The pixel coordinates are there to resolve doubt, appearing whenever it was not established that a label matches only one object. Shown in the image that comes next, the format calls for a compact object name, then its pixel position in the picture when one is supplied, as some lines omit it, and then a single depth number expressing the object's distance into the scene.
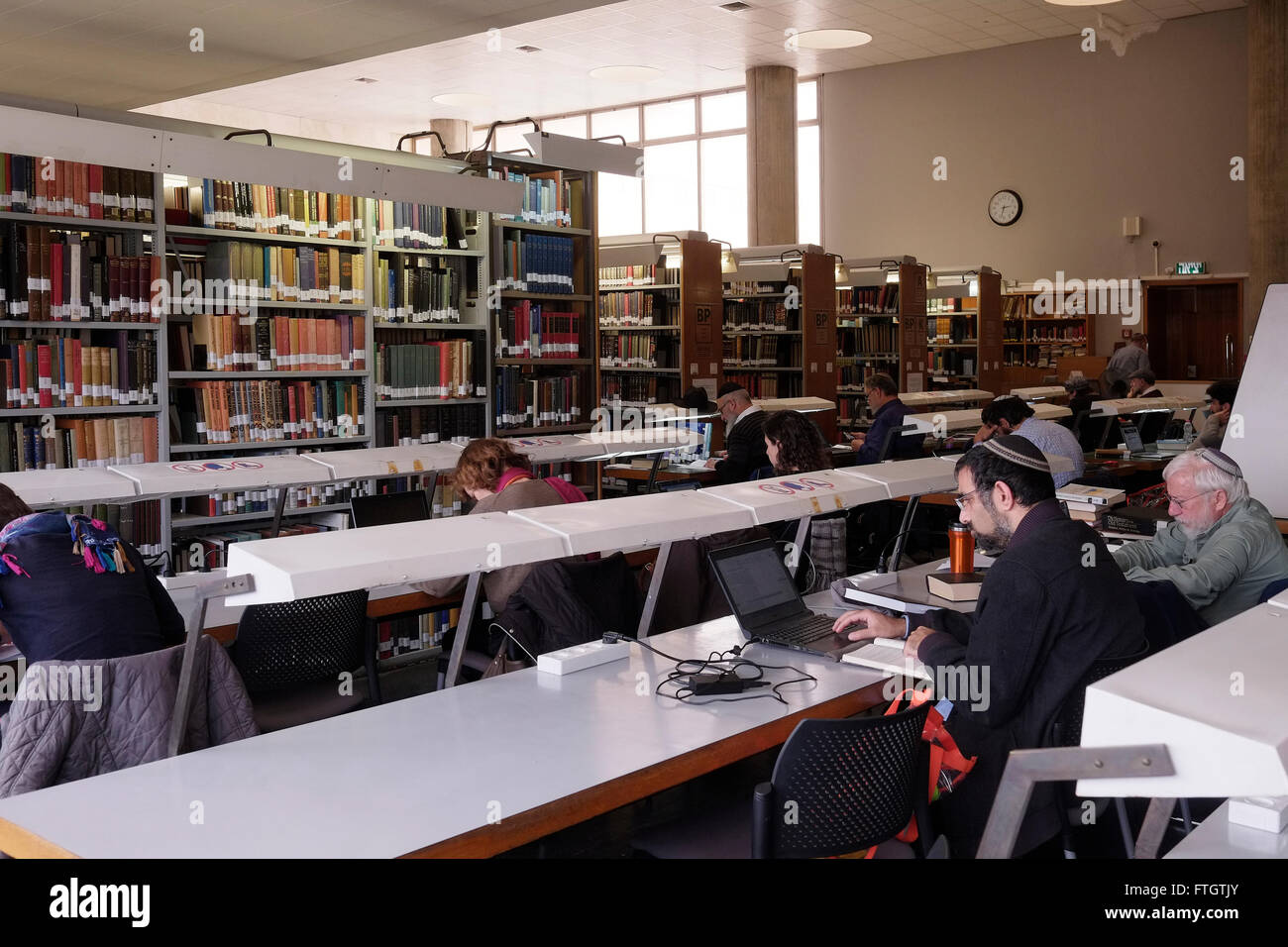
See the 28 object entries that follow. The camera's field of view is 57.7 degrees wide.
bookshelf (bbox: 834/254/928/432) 11.46
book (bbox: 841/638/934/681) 2.79
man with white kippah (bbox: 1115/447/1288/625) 3.69
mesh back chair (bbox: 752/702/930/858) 2.06
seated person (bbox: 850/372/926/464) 7.93
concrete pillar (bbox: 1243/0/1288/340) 11.38
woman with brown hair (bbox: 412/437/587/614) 3.97
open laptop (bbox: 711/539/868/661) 3.12
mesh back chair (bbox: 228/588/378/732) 3.32
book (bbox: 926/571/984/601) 3.39
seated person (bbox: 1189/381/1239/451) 7.23
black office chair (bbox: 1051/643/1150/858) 2.47
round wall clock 14.74
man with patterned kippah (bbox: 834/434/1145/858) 2.46
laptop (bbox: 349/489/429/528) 4.61
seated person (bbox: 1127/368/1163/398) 10.01
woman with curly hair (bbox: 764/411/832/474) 4.97
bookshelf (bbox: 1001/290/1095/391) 14.52
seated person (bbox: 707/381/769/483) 7.21
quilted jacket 2.36
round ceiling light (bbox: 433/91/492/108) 15.90
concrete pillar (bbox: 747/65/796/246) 14.70
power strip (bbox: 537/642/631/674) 2.89
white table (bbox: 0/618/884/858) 1.90
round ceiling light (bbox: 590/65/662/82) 14.30
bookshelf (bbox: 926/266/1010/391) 12.98
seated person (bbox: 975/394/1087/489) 5.98
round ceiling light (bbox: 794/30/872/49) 12.53
